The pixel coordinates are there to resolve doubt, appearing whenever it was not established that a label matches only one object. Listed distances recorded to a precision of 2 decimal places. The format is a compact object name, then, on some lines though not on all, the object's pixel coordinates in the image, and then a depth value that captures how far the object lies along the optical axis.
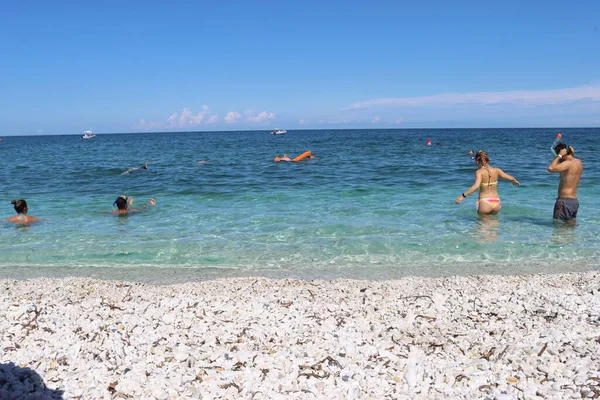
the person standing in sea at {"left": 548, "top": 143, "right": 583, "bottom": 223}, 9.53
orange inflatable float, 26.73
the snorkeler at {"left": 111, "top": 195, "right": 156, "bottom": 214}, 11.60
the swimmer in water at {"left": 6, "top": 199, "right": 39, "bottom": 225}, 10.79
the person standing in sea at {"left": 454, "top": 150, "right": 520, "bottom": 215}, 9.92
